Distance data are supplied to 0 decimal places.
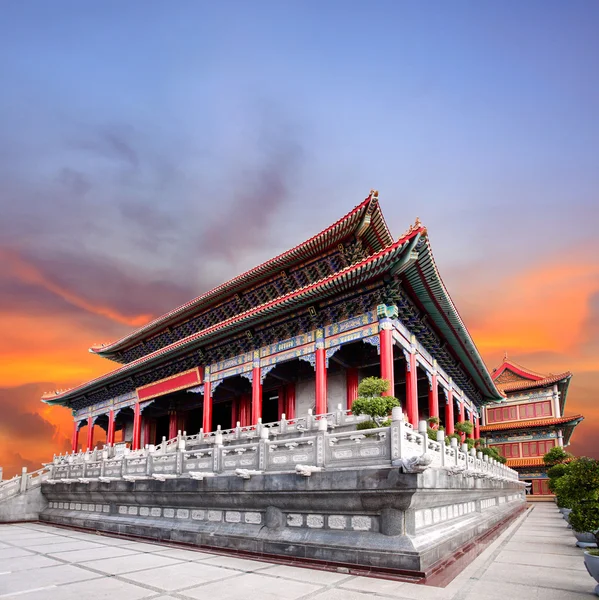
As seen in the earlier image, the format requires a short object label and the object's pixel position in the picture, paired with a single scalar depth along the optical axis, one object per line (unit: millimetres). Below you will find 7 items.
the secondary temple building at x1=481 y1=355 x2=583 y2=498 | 40625
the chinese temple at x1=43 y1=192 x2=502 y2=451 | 18672
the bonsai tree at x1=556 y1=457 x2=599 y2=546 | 8703
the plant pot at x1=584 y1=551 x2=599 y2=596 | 7496
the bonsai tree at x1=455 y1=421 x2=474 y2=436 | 24905
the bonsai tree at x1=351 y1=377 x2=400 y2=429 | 13234
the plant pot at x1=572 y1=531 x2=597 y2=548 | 12633
